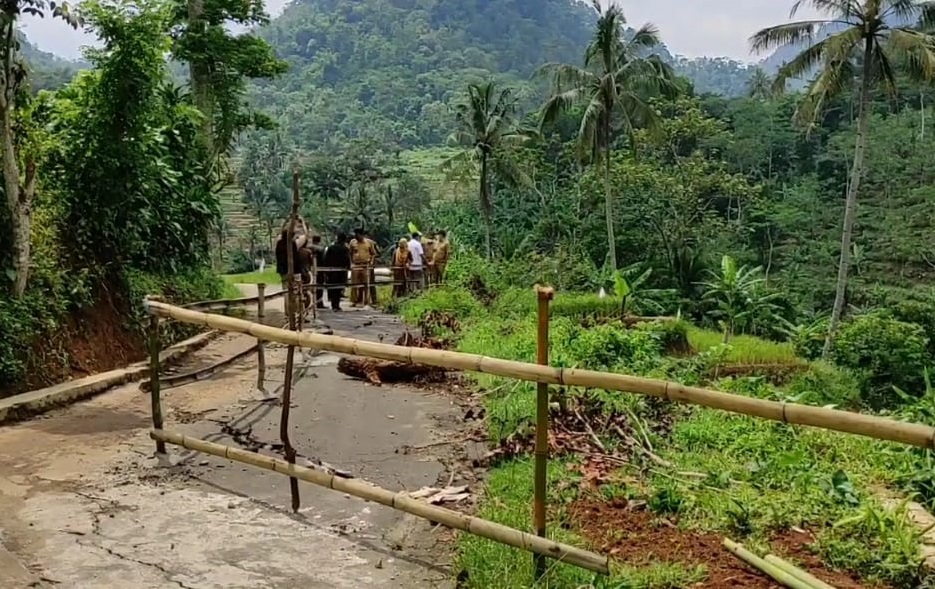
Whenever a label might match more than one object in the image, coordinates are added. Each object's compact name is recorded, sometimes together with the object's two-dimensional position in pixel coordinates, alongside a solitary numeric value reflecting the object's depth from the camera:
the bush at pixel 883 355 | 14.28
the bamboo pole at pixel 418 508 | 3.40
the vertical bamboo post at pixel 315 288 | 12.22
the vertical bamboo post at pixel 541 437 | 3.58
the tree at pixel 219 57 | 15.92
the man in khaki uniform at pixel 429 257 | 16.17
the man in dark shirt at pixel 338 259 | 14.34
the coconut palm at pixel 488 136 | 31.20
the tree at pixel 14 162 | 7.06
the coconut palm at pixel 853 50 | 18.97
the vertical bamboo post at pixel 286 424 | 4.52
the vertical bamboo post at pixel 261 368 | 7.11
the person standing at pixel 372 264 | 15.49
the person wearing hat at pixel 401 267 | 15.62
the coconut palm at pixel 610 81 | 26.48
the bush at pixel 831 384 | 13.80
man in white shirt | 15.57
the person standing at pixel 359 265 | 15.30
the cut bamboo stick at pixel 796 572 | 3.28
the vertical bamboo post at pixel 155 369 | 5.38
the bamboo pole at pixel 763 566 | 3.31
